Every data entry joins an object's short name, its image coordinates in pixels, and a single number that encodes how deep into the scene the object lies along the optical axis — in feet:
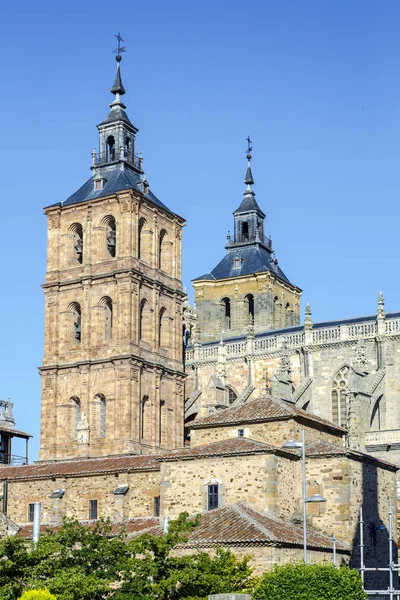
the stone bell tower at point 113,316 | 203.31
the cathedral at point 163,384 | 144.05
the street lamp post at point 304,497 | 113.30
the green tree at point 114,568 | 117.80
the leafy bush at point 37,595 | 111.55
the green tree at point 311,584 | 104.17
